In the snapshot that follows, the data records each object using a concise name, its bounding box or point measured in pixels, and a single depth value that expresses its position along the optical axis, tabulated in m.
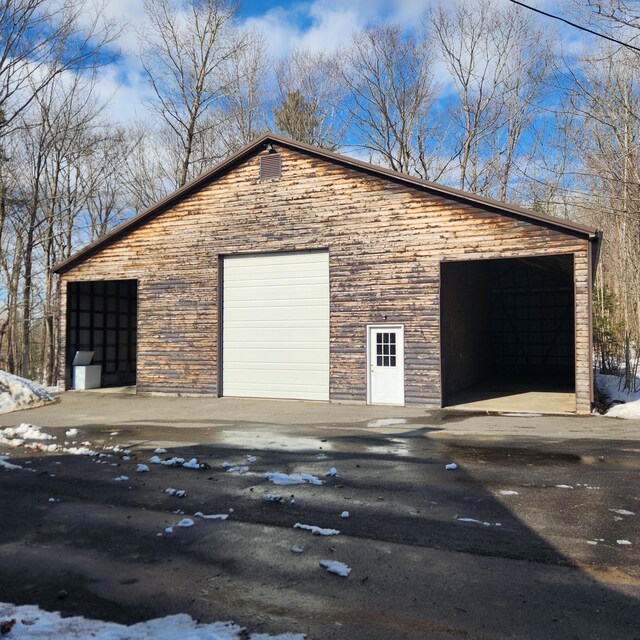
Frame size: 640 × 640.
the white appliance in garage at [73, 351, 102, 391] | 18.78
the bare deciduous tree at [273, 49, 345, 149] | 30.81
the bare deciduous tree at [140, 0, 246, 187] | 27.97
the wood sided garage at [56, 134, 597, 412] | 13.55
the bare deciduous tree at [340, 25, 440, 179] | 31.19
